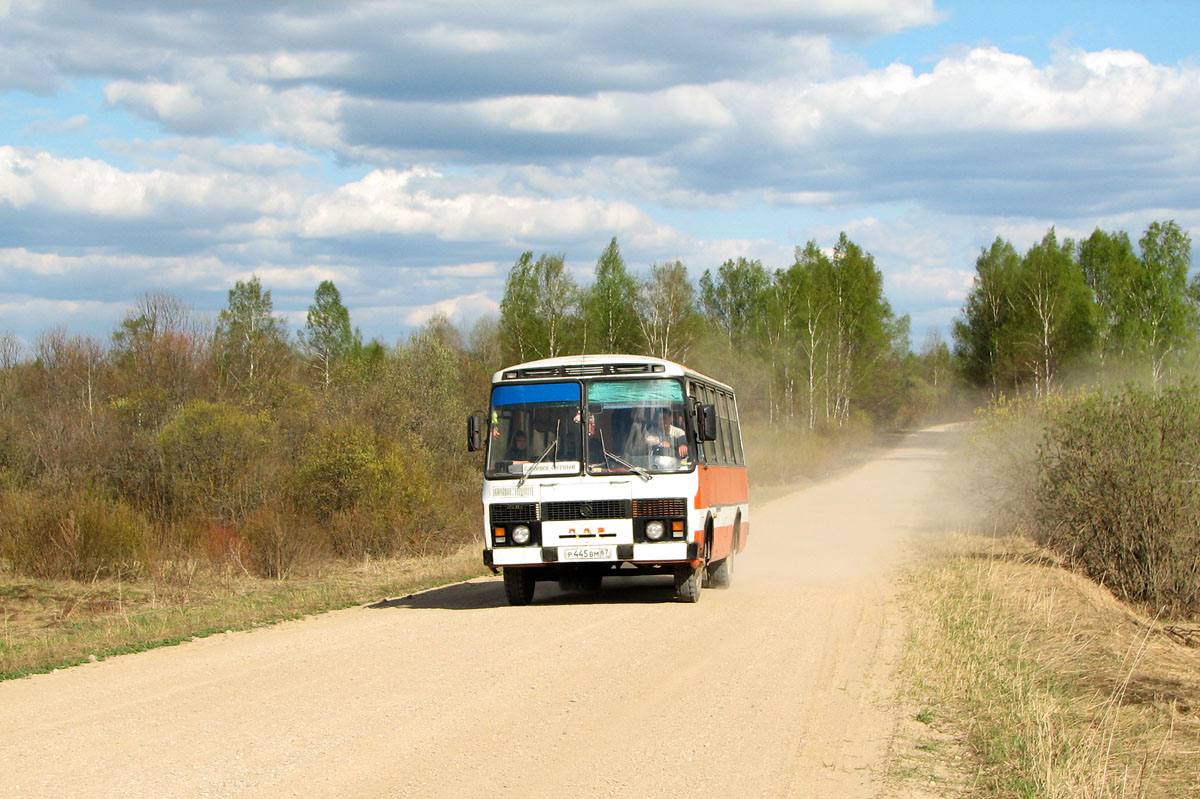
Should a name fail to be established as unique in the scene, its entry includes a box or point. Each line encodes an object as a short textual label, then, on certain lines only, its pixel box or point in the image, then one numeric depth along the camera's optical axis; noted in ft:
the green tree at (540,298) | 234.38
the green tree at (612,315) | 231.30
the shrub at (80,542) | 79.46
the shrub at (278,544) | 79.66
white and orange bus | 50.14
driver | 51.11
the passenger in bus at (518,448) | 51.90
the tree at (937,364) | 520.01
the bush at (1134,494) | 60.59
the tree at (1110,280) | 230.68
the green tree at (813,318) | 251.39
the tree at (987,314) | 258.37
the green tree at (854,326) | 259.60
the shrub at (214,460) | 100.86
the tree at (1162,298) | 223.10
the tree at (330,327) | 305.12
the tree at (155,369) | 122.11
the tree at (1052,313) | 238.27
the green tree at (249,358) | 131.64
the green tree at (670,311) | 232.73
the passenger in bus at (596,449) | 50.96
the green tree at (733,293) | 327.47
